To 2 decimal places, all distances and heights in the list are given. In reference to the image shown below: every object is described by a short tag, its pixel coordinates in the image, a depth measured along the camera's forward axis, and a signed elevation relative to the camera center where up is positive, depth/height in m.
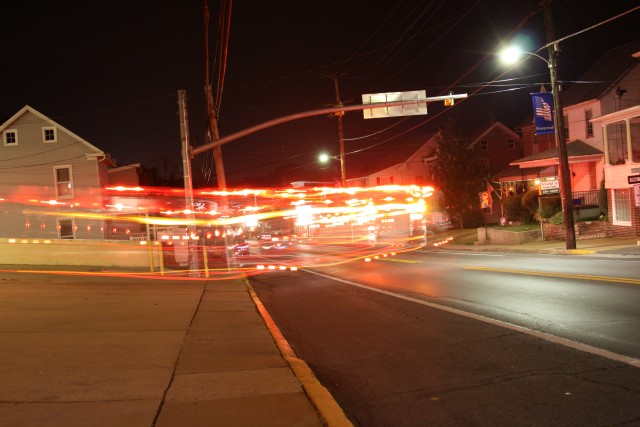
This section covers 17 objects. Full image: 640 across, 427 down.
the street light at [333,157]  39.23 +4.25
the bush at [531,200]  35.84 -0.07
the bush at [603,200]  28.92 -0.38
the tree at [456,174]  44.53 +2.40
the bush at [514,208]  38.03 -0.53
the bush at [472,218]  46.28 -1.21
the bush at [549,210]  31.38 -0.70
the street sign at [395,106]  17.50 +3.20
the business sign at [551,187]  26.25 +0.48
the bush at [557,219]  29.67 -1.17
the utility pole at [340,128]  38.53 +5.88
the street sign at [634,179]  20.77 +0.41
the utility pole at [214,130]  22.62 +3.78
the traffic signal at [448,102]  17.58 +3.19
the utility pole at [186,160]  20.38 +2.39
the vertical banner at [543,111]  24.39 +3.72
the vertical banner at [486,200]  40.09 +0.18
